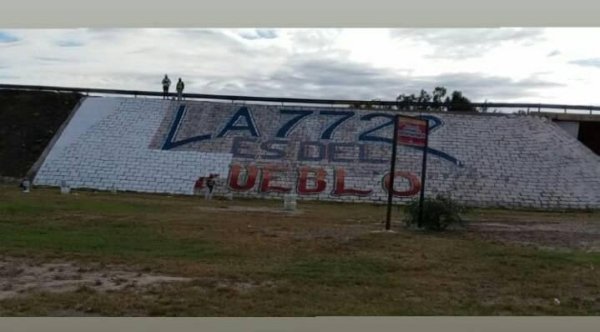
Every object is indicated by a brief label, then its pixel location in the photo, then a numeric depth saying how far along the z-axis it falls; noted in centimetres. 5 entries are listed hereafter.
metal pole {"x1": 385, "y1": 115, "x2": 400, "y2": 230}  1604
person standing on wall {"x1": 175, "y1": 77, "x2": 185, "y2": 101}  3949
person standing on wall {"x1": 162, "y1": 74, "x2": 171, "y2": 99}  3971
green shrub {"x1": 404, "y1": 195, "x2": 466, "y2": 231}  1722
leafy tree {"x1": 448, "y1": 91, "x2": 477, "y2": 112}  3869
